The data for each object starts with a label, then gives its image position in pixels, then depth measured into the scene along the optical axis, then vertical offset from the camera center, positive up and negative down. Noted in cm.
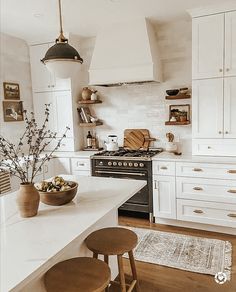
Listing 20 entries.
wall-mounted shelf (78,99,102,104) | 418 +30
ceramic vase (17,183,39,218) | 166 -46
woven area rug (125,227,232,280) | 264 -140
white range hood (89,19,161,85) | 361 +87
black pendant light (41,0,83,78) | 186 +43
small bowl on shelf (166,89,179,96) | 373 +36
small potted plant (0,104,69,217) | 166 -43
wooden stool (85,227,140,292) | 178 -82
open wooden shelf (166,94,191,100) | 371 +29
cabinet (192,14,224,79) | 324 +84
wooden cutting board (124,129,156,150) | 415 -29
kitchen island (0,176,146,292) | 115 -58
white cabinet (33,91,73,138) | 426 +21
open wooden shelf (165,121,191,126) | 375 -7
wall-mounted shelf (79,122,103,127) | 424 -5
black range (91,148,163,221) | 360 -66
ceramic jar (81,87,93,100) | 427 +42
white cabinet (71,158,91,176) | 394 -64
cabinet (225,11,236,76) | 317 +84
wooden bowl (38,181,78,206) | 183 -50
